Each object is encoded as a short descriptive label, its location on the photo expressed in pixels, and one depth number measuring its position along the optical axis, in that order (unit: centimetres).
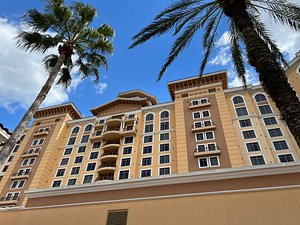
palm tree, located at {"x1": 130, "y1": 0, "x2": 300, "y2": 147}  553
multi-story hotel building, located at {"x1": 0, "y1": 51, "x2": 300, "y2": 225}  677
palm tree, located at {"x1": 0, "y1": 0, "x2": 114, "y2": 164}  1276
